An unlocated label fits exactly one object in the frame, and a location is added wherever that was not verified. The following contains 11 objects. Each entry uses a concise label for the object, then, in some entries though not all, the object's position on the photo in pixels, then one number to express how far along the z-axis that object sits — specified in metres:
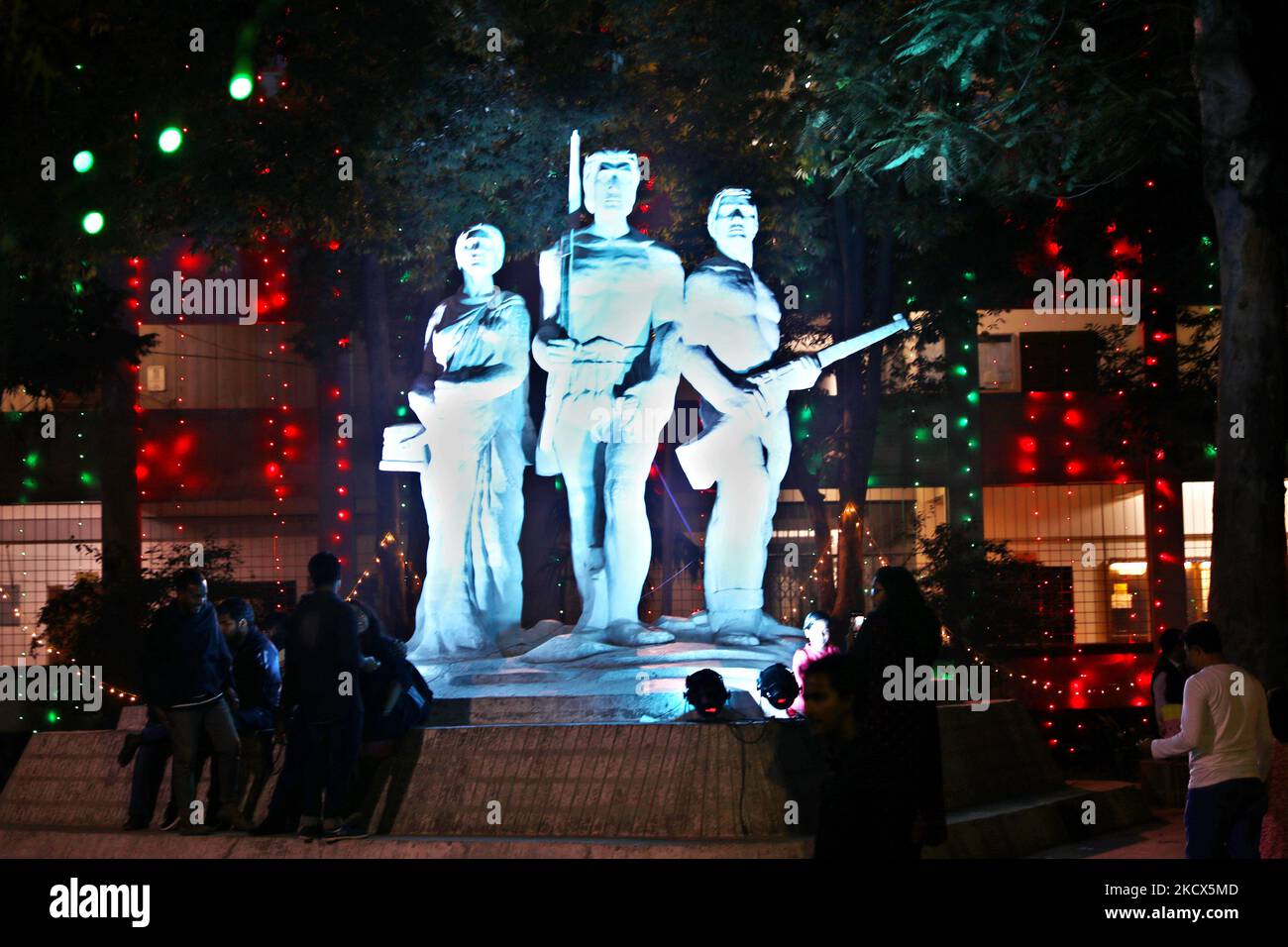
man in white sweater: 8.51
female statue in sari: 13.38
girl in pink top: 11.29
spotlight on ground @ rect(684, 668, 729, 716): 10.90
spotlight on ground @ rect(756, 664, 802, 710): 11.10
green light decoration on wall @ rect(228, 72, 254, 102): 15.92
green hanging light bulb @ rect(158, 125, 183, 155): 16.70
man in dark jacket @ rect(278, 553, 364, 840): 10.16
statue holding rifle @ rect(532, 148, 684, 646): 13.09
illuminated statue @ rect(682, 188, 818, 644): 12.89
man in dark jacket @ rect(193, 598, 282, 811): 11.52
